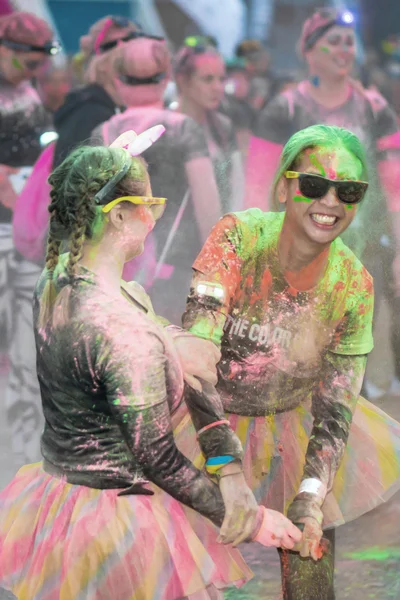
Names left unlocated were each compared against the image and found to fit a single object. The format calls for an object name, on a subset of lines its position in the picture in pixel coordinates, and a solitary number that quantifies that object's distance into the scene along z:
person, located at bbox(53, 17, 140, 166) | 6.38
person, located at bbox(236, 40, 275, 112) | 6.80
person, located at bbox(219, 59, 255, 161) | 6.72
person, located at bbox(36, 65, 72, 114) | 7.81
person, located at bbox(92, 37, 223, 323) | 5.43
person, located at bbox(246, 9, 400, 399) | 4.95
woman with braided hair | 3.54
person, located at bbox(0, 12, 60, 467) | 6.98
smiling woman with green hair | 4.06
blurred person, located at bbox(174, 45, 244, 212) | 6.79
